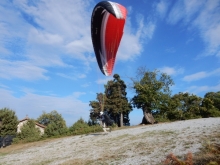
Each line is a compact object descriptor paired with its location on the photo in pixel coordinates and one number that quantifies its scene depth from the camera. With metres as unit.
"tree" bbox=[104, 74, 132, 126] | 37.72
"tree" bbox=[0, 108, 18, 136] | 30.89
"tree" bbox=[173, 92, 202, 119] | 31.41
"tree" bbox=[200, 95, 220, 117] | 29.86
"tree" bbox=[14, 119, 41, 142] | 28.11
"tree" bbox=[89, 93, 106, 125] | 42.00
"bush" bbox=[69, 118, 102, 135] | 23.08
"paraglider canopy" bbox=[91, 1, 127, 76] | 8.57
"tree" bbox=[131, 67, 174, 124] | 28.58
